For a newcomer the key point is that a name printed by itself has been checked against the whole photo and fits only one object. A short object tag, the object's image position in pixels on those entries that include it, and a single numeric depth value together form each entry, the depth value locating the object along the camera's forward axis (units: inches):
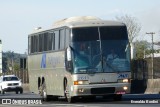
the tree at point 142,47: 4543.6
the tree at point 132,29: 3646.7
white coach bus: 1080.8
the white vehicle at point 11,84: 2351.6
